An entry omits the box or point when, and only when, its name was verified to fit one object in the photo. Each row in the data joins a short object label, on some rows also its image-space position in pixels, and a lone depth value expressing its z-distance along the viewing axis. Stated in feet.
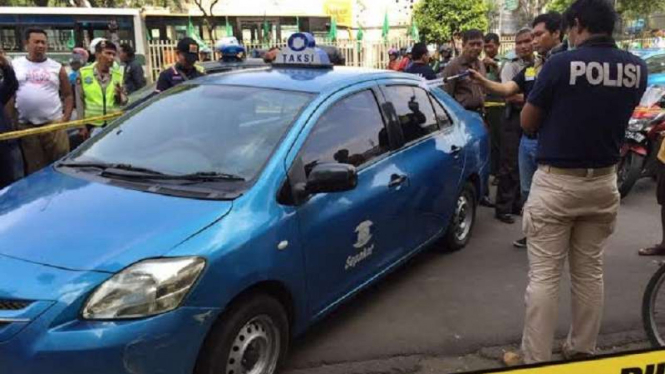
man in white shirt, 19.70
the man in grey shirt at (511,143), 18.60
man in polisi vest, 9.45
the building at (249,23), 73.61
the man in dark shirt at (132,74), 30.22
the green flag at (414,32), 73.81
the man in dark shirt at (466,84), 20.39
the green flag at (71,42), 65.36
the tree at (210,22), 78.07
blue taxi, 7.94
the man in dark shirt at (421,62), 25.75
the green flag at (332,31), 77.51
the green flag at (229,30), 75.53
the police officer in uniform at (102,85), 22.54
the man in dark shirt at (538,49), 16.16
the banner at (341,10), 114.93
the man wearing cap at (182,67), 22.17
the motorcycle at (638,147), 21.84
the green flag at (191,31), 71.48
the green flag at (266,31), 77.87
